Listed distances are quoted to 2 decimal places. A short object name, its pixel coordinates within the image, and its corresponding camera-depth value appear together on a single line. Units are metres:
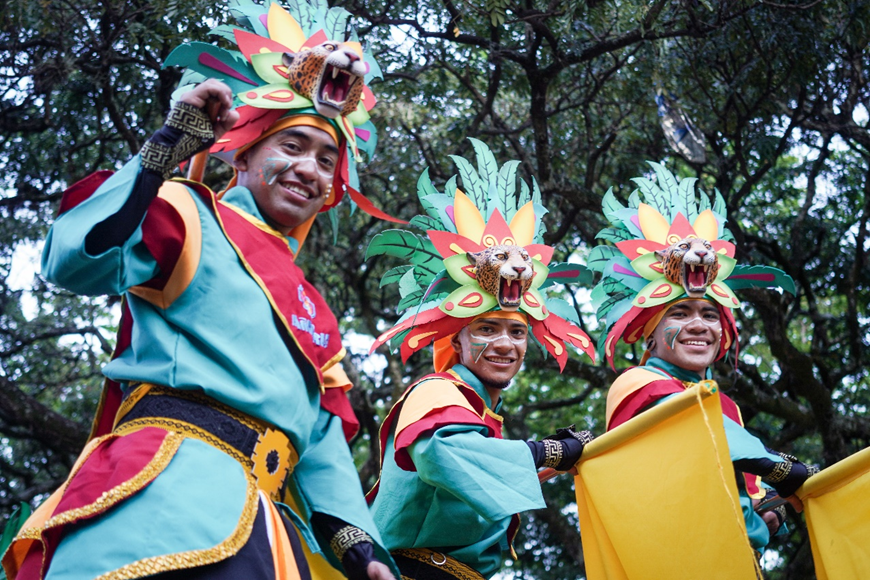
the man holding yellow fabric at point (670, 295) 4.75
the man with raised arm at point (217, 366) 2.41
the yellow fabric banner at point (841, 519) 3.82
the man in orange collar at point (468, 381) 3.37
